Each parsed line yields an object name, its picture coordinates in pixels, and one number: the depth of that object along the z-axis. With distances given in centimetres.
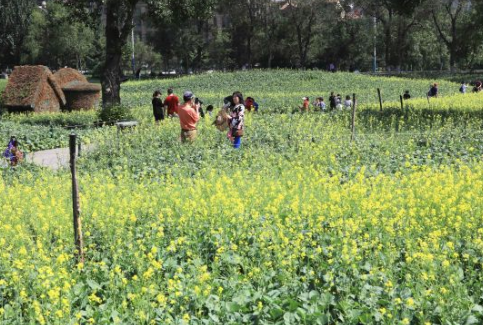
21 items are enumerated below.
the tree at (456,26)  6232
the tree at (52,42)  7844
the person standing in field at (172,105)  1936
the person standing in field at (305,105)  2590
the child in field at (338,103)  2671
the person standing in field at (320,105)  2713
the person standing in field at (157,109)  1984
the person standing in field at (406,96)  3306
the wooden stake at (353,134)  1547
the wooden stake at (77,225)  742
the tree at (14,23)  7281
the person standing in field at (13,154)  1457
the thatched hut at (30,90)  3038
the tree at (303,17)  6662
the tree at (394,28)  6506
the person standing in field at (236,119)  1431
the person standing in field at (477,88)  3628
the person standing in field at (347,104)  2717
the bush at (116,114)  2398
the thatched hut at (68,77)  3259
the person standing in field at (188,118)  1453
